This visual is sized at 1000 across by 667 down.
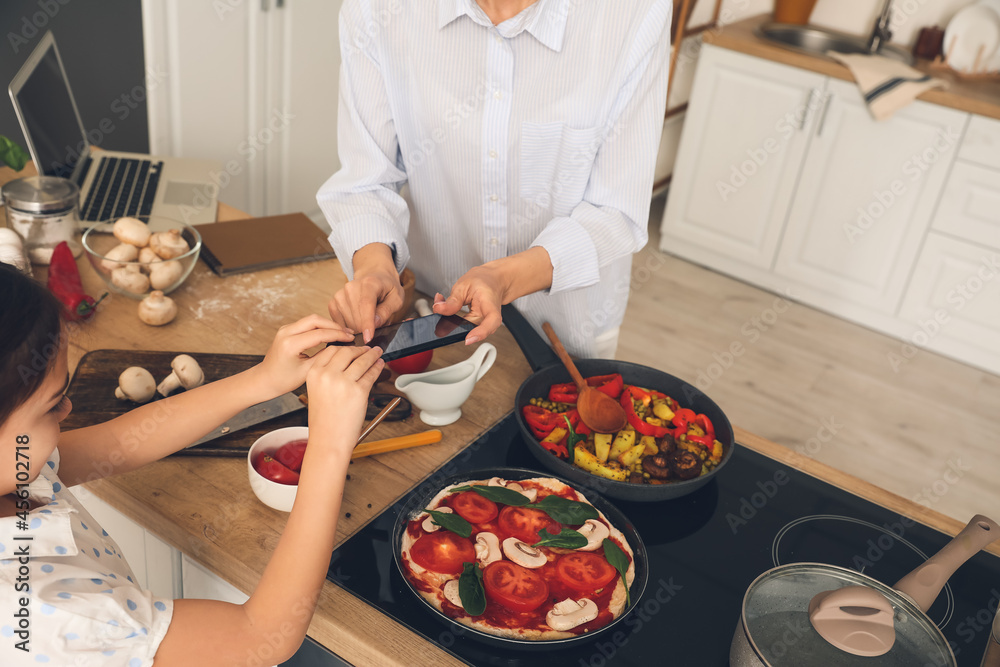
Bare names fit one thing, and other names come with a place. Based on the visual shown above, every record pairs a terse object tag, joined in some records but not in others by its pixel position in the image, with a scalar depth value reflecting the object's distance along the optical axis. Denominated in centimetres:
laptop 165
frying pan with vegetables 97
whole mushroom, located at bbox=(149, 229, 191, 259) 140
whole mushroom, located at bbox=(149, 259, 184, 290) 135
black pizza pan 80
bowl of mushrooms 135
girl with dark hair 68
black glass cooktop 84
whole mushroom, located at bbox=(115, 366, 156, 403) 111
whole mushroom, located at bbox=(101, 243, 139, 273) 135
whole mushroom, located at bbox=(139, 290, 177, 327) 130
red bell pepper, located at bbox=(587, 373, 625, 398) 116
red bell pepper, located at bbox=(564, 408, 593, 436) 109
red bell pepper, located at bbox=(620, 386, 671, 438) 110
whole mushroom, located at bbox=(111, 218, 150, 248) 141
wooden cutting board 107
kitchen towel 286
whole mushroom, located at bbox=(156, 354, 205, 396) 113
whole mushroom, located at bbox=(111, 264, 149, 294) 135
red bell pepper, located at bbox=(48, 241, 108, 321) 130
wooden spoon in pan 109
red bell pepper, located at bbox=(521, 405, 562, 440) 108
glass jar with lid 144
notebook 150
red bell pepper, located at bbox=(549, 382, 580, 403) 115
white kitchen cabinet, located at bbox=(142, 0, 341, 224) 251
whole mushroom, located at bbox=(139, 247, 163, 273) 139
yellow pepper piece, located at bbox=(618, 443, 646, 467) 105
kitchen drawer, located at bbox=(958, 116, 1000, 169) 277
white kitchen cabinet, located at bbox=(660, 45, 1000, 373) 291
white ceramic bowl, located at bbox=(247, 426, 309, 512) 94
